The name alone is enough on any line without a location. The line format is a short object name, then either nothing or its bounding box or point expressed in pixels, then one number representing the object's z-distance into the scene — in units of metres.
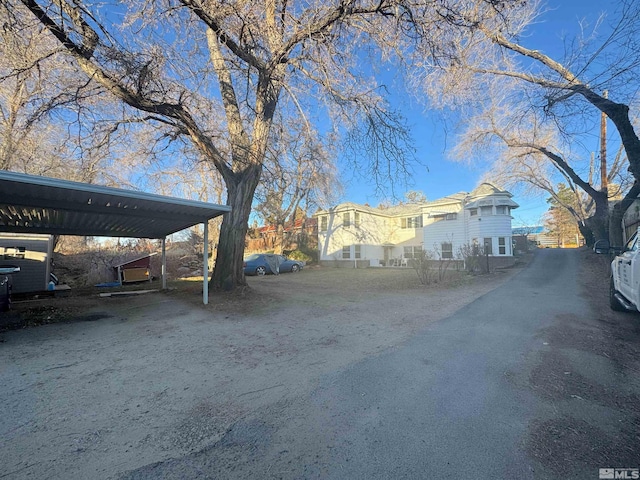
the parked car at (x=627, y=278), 4.22
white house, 20.38
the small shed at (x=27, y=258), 11.35
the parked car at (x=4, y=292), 6.80
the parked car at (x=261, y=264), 18.55
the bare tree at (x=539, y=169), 13.41
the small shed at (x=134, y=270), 14.14
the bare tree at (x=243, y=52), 5.80
